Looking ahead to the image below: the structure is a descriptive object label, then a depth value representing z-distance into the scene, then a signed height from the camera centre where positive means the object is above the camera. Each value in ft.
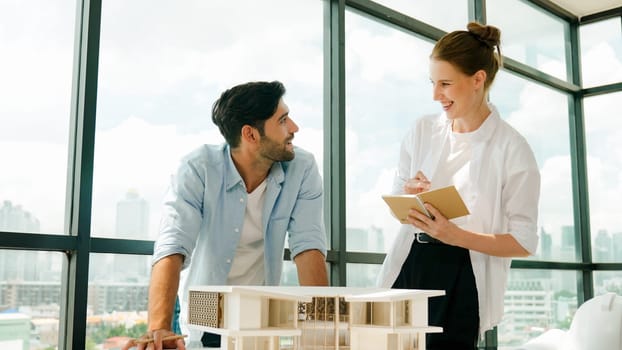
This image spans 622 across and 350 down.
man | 7.09 +0.79
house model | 4.05 -0.23
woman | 7.10 +0.80
